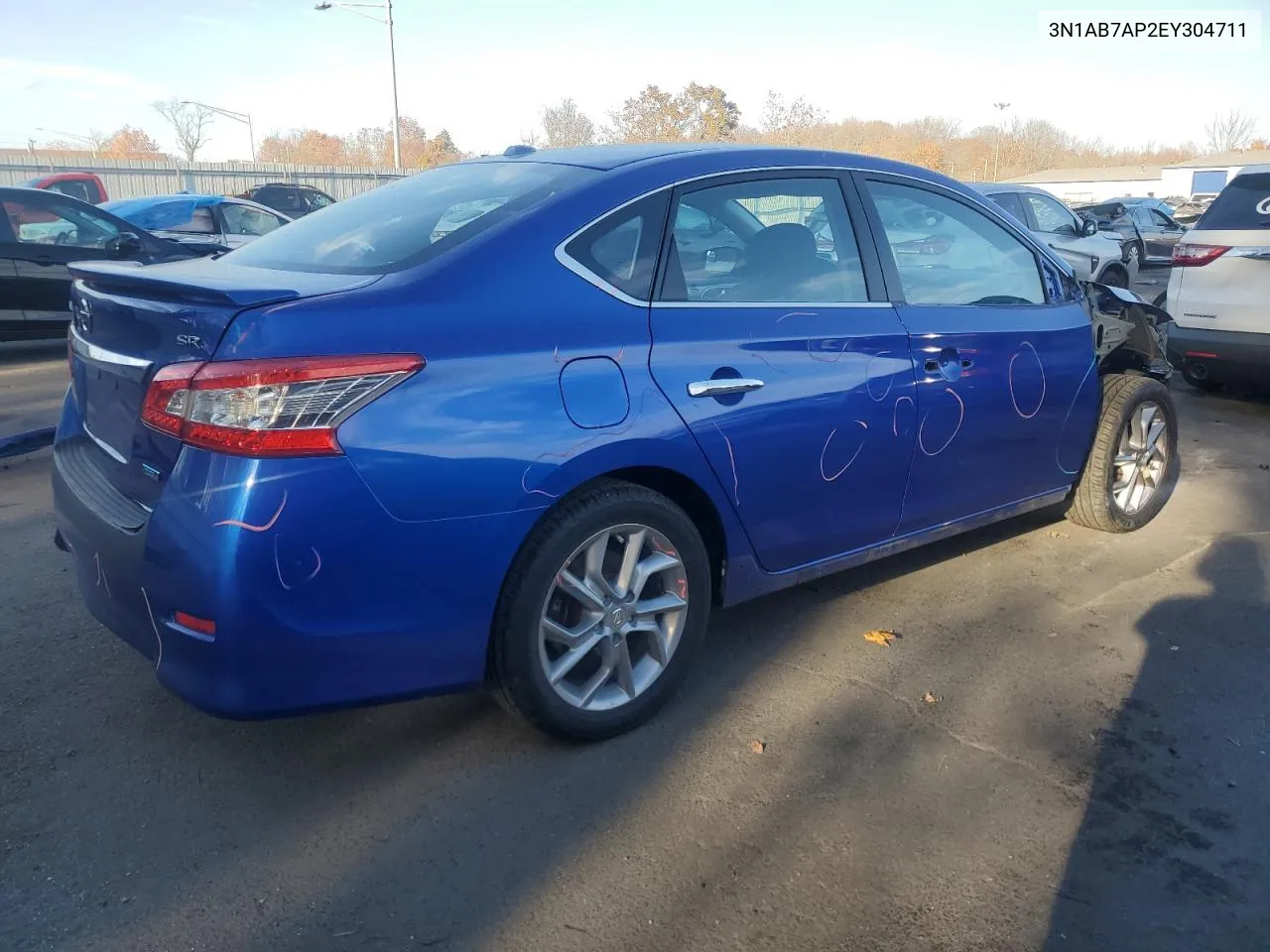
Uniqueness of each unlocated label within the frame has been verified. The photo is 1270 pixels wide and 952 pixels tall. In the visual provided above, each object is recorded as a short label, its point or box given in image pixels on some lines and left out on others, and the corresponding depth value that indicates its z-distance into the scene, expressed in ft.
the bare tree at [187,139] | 215.10
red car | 59.52
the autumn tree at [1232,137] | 312.09
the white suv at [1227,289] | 23.43
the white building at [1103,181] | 247.70
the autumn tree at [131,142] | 270.26
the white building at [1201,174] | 241.55
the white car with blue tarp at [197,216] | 41.19
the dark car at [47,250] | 30.42
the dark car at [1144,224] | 71.61
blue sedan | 7.90
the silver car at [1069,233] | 39.60
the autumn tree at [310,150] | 240.94
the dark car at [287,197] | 65.98
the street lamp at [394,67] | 92.73
